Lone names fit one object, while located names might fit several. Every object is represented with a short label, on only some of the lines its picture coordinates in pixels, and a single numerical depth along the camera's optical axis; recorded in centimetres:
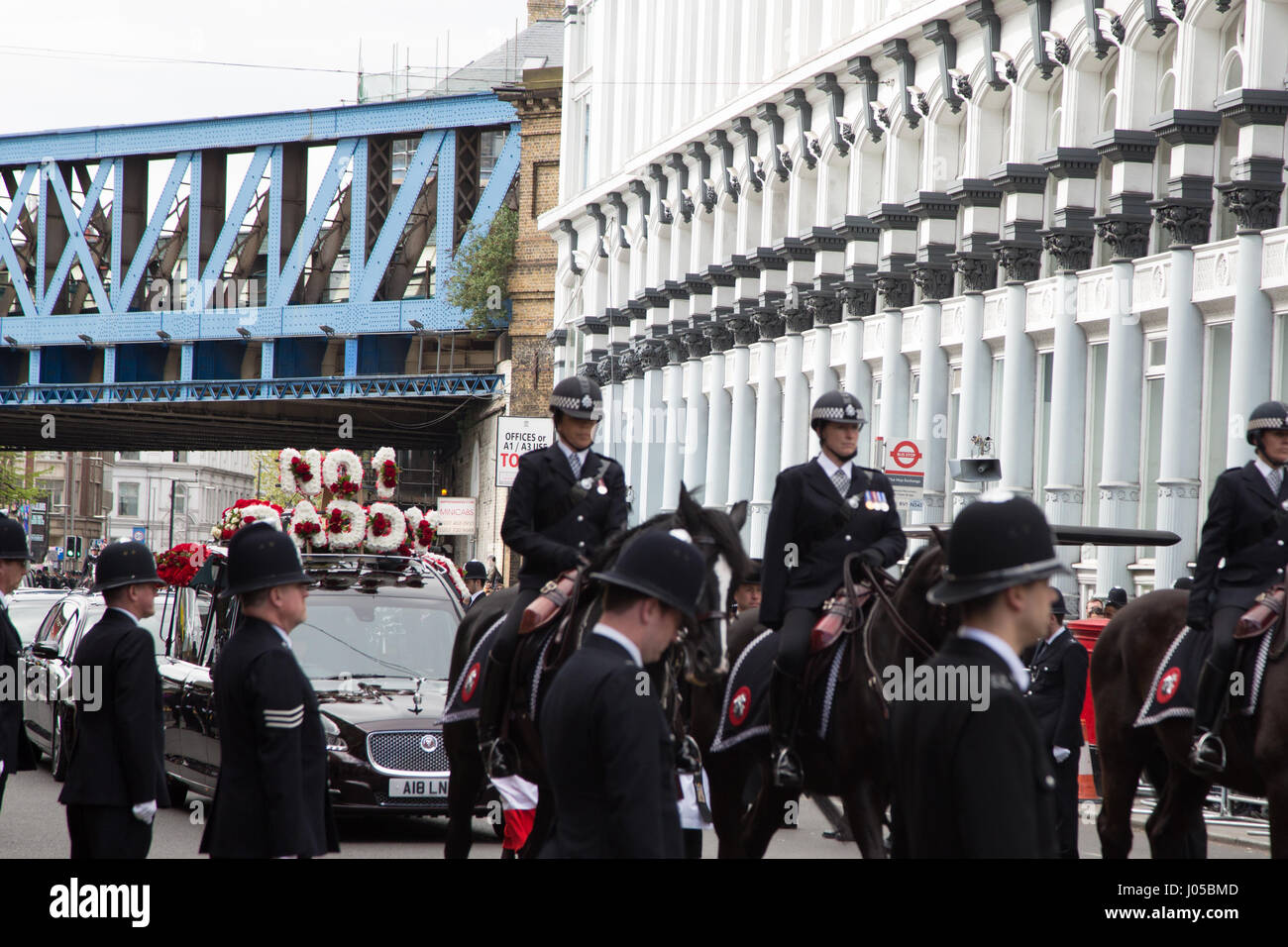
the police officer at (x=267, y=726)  670
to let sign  3738
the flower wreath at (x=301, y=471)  1744
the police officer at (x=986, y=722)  435
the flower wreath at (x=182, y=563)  1706
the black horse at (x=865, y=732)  948
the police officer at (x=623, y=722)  503
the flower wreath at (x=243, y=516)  1702
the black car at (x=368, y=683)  1416
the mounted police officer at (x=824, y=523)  1050
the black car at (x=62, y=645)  1648
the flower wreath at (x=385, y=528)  1745
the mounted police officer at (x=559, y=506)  1045
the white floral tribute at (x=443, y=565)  1801
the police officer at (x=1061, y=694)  1284
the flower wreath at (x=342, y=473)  1750
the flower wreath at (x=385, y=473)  1741
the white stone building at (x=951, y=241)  2727
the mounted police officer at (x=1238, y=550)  1078
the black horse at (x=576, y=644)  838
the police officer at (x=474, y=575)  2586
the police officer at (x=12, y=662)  1049
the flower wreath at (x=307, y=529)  1697
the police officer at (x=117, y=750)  817
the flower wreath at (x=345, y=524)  1727
